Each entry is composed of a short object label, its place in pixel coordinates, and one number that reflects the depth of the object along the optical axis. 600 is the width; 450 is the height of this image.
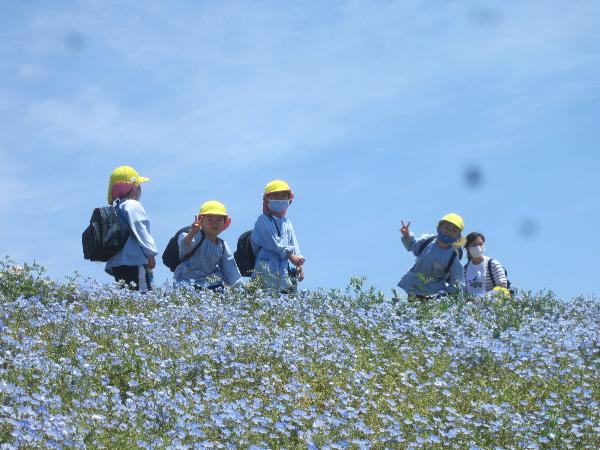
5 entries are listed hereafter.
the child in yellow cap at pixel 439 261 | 14.53
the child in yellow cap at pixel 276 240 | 13.53
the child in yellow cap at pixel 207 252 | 13.38
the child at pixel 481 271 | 15.59
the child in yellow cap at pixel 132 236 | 12.98
